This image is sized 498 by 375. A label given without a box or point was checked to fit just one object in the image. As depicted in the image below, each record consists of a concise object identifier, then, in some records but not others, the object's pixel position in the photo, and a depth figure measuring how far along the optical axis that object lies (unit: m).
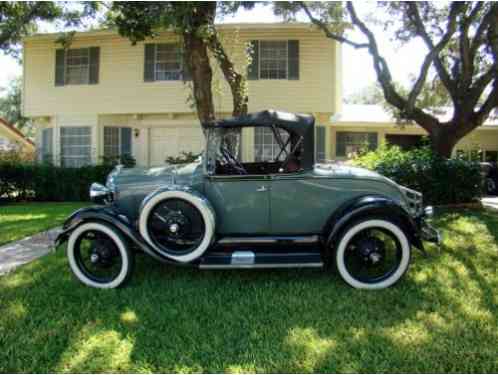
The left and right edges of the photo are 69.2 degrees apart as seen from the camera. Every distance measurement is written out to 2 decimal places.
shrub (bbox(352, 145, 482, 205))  8.41
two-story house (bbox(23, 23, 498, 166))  12.38
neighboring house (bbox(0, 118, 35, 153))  23.17
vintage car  3.96
